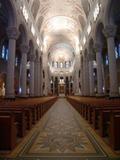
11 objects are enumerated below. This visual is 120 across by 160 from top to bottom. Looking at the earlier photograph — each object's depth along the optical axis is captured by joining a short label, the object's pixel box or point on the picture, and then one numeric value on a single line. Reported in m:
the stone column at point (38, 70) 21.92
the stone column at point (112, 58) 10.41
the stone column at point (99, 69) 13.84
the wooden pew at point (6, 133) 3.04
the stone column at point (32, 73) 17.95
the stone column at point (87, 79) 20.24
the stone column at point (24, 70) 14.38
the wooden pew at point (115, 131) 3.00
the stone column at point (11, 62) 10.77
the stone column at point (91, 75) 17.07
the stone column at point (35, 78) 21.15
